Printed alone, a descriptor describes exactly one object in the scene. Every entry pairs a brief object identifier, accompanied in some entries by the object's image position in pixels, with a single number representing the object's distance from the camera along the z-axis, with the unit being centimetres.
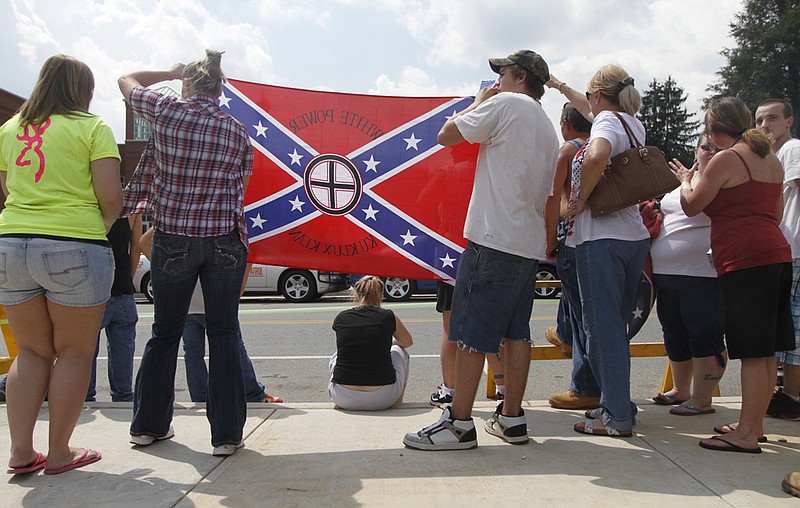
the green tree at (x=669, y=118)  6738
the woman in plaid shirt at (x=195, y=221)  333
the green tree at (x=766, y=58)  4659
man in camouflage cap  346
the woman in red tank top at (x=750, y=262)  347
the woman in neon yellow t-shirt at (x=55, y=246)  302
